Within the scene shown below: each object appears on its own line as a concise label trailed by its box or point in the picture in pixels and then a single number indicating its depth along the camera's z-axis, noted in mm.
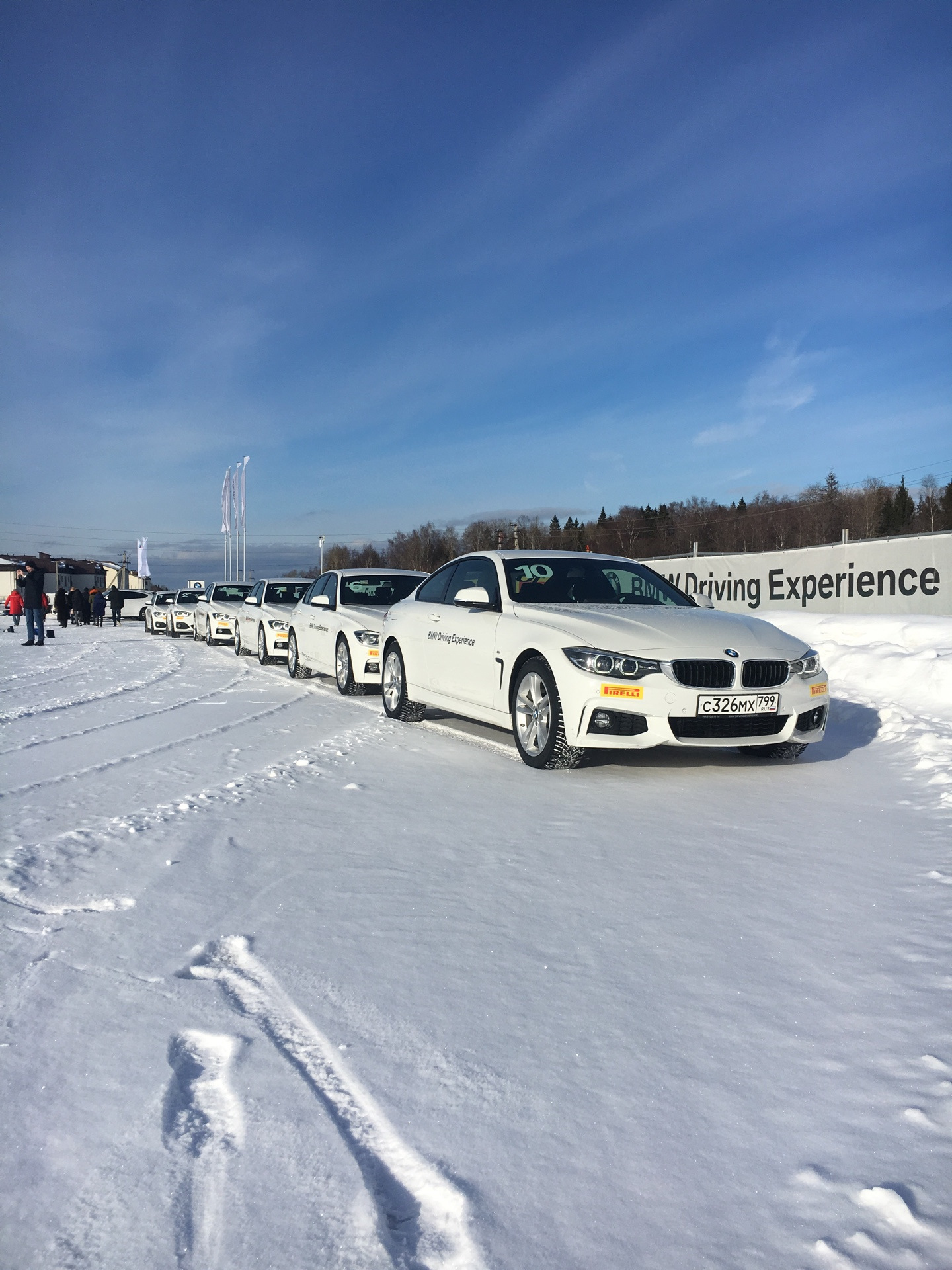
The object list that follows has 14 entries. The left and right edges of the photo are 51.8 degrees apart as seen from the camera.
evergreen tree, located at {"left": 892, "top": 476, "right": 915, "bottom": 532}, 92812
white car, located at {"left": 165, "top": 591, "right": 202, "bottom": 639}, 30547
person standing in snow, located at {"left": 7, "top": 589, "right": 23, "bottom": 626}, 29953
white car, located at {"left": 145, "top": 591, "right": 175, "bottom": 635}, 32844
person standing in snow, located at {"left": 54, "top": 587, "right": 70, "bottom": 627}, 36312
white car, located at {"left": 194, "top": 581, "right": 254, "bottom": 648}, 23094
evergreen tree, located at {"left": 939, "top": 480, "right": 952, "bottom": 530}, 89688
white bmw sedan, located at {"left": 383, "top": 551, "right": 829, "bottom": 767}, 5902
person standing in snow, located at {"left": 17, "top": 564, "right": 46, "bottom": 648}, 22188
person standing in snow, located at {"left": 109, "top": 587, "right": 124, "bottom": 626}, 42469
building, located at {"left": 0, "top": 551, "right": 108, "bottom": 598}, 99000
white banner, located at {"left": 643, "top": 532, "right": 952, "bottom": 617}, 14930
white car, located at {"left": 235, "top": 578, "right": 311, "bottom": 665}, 15617
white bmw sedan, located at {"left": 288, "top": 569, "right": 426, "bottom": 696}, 10609
